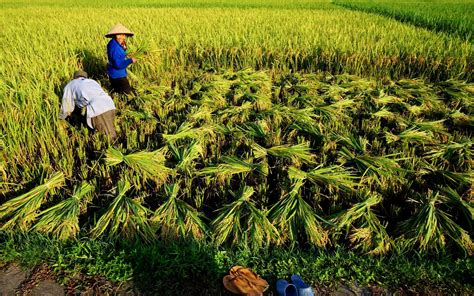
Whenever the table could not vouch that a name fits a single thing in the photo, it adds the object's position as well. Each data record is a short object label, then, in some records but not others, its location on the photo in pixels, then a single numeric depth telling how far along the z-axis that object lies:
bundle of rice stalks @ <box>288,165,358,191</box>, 2.05
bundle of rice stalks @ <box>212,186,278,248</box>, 1.79
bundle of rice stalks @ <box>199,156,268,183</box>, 2.17
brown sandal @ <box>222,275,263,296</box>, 1.47
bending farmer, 2.58
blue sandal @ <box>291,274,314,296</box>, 1.47
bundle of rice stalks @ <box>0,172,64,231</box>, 1.88
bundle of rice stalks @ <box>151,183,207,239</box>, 1.83
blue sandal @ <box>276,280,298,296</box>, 1.49
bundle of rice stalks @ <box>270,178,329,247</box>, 1.81
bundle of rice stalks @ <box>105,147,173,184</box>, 2.19
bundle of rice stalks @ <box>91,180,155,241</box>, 1.83
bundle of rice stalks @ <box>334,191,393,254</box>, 1.76
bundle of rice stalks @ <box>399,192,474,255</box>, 1.73
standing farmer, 3.34
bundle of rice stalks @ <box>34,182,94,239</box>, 1.83
